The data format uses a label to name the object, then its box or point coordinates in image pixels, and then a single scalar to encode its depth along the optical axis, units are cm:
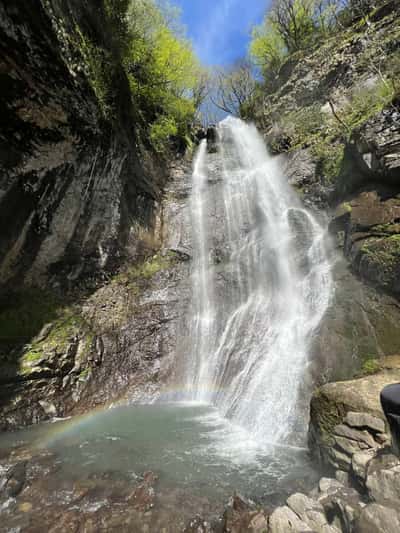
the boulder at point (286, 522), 263
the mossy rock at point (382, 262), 662
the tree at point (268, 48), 2566
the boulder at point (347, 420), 353
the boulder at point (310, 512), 255
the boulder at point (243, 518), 292
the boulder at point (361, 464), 307
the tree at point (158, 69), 1532
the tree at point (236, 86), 2770
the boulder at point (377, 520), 215
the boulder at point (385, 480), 249
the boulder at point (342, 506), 254
